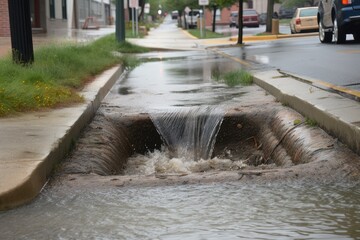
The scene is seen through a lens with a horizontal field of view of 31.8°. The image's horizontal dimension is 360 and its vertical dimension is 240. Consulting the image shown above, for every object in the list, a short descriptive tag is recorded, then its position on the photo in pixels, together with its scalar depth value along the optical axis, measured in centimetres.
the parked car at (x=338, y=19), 1770
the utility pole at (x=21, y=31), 909
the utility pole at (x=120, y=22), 2273
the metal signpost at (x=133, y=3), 3253
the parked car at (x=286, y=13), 7325
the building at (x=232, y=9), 8381
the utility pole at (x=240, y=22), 2670
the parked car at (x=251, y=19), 5628
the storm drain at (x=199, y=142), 612
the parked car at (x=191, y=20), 6644
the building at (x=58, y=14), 2597
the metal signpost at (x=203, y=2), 3372
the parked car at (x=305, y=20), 3203
